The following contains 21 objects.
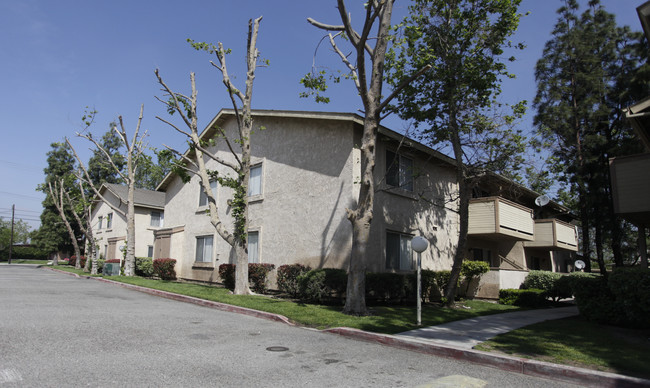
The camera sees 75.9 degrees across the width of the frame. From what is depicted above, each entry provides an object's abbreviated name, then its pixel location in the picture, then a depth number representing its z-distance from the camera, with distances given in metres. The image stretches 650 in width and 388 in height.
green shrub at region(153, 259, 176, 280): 22.91
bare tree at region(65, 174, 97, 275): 28.32
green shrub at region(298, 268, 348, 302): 12.80
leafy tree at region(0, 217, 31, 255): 74.30
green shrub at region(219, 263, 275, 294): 15.86
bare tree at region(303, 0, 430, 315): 10.62
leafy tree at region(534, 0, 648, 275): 23.53
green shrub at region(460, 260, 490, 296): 16.89
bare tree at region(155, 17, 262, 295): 14.80
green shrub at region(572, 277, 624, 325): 10.52
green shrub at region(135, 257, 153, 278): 27.23
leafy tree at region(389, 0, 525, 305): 13.82
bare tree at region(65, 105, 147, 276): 24.64
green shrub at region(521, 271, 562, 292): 17.72
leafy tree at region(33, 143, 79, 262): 49.88
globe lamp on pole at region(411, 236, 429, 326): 9.66
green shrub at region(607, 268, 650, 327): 9.12
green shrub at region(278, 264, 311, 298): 14.21
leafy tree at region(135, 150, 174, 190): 16.70
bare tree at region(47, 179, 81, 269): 36.78
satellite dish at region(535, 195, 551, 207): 20.09
